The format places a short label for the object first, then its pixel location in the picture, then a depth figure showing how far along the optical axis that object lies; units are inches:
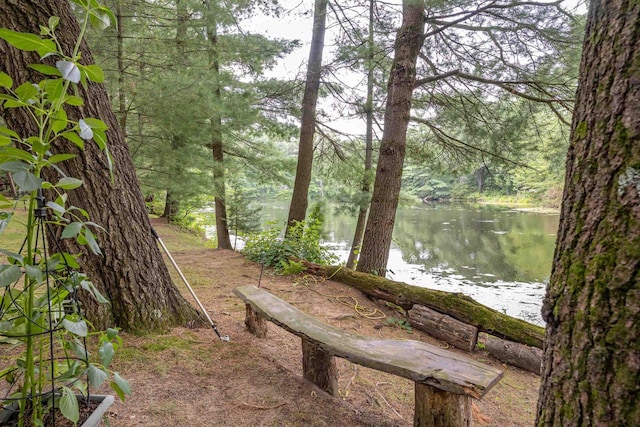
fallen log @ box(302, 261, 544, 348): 112.7
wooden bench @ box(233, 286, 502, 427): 52.5
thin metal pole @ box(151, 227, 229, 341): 89.2
